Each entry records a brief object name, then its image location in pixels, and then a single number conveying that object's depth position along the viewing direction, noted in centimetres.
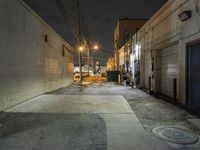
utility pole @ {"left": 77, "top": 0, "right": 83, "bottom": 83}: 2161
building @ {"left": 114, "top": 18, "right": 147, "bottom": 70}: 3155
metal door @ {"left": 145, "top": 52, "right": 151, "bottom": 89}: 1293
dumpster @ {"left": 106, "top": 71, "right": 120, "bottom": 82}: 2496
